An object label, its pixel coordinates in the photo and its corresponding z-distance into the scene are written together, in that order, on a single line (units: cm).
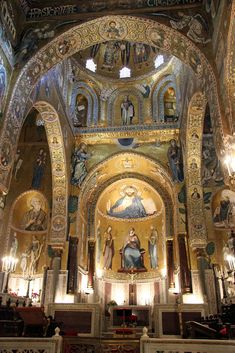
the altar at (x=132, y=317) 1456
